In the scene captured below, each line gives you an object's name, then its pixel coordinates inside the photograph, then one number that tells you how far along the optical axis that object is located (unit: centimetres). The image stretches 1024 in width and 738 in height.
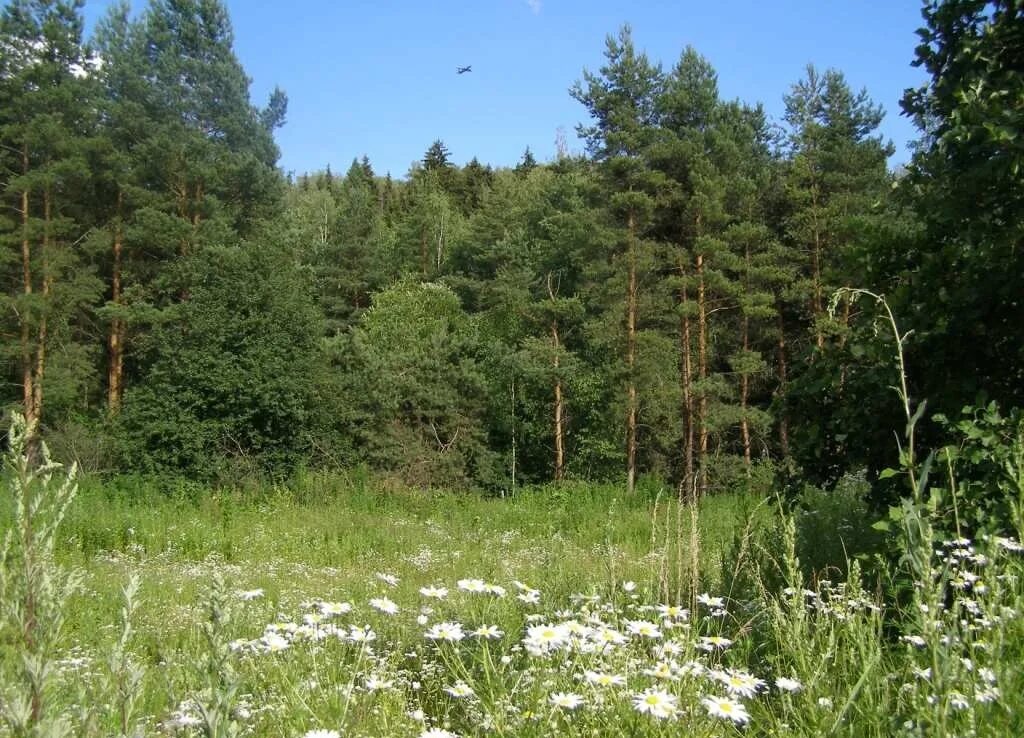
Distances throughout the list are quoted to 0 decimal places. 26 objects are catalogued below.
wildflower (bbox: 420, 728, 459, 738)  189
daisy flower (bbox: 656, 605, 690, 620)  278
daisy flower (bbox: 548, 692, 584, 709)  205
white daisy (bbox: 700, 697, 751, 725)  184
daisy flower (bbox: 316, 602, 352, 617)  262
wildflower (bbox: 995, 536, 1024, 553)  267
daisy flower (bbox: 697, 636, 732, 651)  254
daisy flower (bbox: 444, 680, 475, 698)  223
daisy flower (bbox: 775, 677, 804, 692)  199
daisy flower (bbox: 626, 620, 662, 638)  244
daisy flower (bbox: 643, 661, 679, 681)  209
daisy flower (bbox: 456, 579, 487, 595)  279
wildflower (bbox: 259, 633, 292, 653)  243
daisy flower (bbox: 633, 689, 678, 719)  185
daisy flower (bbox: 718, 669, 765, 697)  205
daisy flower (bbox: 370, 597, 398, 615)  263
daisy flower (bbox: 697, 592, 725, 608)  290
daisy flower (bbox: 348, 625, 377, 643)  237
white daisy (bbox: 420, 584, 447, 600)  270
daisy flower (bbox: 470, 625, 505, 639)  253
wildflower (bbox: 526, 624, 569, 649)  233
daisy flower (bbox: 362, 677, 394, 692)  225
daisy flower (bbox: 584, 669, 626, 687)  198
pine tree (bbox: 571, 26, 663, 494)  1775
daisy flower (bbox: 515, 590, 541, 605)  279
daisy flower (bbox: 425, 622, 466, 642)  245
